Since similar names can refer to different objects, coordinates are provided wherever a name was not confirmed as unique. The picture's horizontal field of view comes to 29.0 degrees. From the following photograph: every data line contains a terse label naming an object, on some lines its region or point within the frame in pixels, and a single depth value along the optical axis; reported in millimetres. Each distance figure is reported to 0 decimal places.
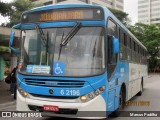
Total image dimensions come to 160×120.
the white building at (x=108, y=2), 96375
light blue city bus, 7480
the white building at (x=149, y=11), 166250
